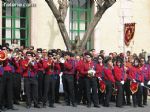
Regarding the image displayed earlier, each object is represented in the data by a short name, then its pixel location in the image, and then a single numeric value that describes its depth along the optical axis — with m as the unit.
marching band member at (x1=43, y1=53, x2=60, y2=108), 13.09
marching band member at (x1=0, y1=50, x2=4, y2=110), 12.14
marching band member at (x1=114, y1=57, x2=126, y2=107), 13.57
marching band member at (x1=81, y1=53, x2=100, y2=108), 13.33
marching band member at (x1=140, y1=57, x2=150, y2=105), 14.14
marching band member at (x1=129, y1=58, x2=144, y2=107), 13.81
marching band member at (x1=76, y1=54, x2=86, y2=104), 13.39
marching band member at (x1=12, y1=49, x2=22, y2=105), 12.83
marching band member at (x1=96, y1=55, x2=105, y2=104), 13.51
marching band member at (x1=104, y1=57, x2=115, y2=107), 13.49
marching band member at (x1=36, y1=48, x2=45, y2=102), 13.05
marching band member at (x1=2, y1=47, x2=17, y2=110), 12.41
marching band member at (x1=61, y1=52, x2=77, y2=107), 13.35
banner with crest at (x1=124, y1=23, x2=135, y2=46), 14.94
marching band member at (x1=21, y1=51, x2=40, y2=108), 12.76
